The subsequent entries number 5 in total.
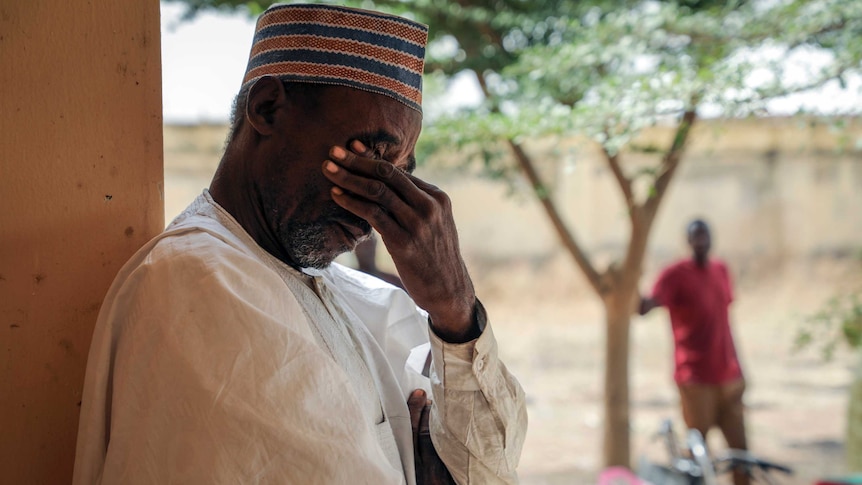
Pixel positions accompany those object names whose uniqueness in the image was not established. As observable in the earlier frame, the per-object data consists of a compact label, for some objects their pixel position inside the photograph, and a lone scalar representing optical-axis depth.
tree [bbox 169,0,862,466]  4.73
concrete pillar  1.64
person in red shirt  6.47
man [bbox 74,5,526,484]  1.38
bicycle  4.31
